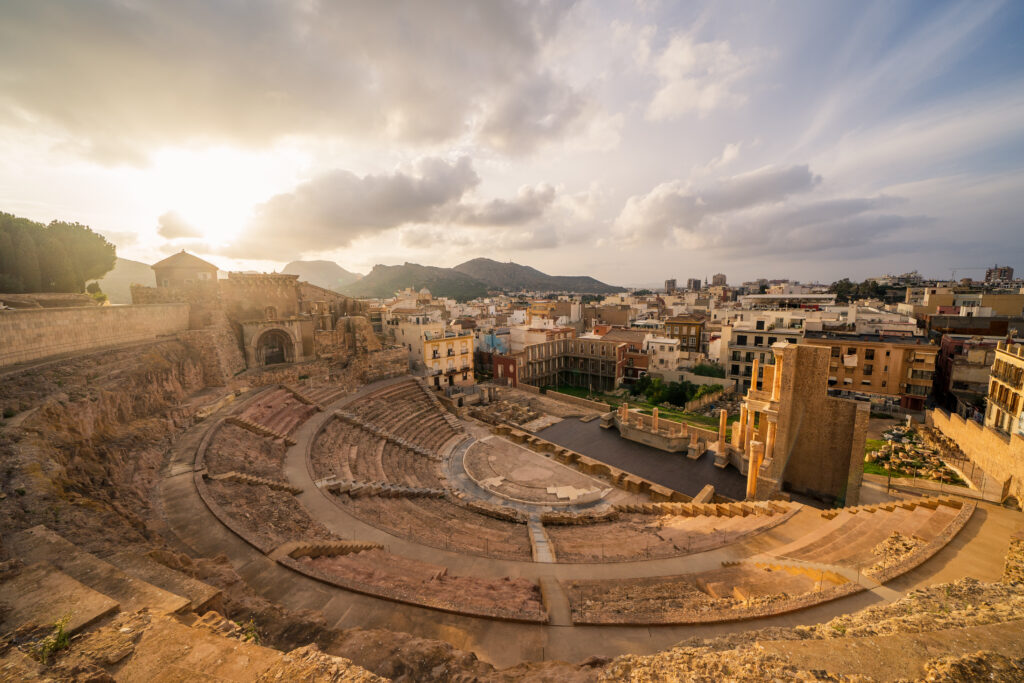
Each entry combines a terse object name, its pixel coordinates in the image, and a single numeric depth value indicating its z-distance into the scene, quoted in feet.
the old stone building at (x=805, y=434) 62.75
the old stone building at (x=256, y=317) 87.35
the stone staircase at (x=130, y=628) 14.82
